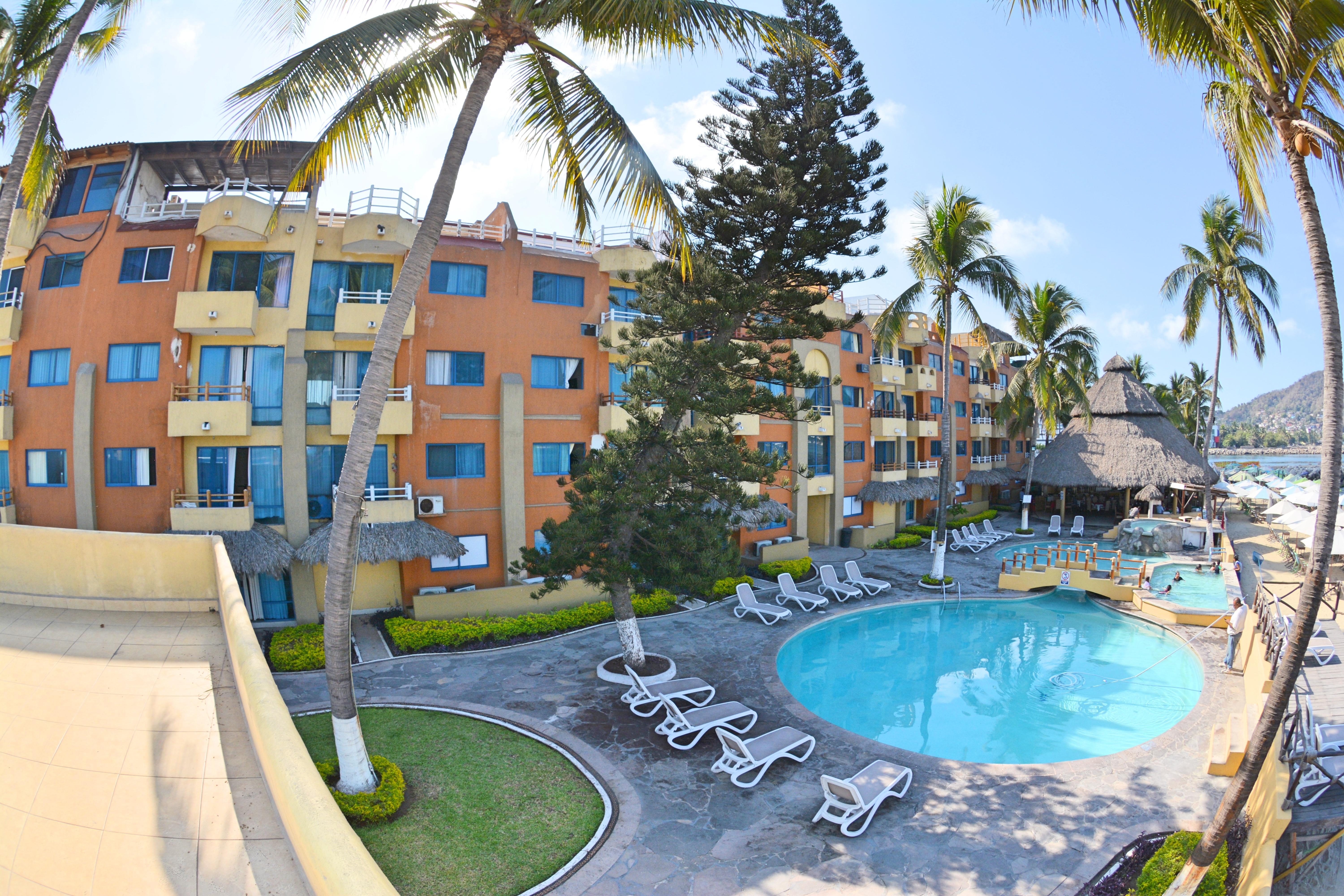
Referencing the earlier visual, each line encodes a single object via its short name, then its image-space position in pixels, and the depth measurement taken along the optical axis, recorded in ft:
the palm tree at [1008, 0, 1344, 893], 21.16
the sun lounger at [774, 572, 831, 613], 61.77
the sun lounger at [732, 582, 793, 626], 57.82
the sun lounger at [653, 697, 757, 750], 34.58
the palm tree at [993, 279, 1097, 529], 95.71
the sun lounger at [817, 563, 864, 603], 65.10
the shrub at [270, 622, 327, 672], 44.73
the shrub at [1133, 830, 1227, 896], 23.18
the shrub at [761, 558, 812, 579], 71.36
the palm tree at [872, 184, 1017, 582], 66.59
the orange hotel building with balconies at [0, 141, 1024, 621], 52.75
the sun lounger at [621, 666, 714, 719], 37.96
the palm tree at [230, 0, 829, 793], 24.93
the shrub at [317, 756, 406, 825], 26.20
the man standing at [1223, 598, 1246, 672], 46.60
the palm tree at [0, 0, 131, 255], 33.40
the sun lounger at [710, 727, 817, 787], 31.19
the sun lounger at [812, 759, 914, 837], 27.37
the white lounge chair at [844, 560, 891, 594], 67.56
